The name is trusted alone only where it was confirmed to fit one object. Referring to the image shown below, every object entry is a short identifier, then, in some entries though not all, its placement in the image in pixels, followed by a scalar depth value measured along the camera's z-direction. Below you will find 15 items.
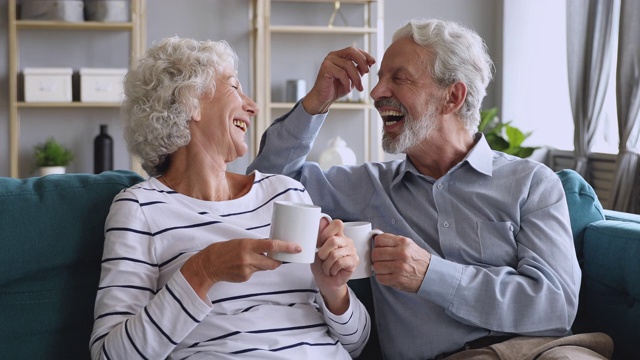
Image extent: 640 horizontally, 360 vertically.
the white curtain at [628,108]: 4.16
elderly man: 1.75
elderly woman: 1.45
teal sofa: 1.70
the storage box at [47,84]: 4.86
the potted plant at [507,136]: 5.00
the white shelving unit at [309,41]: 5.02
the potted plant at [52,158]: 4.91
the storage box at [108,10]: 4.89
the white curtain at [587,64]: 4.55
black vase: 4.92
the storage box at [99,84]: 4.88
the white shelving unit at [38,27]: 4.83
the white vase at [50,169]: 4.89
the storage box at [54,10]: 4.84
